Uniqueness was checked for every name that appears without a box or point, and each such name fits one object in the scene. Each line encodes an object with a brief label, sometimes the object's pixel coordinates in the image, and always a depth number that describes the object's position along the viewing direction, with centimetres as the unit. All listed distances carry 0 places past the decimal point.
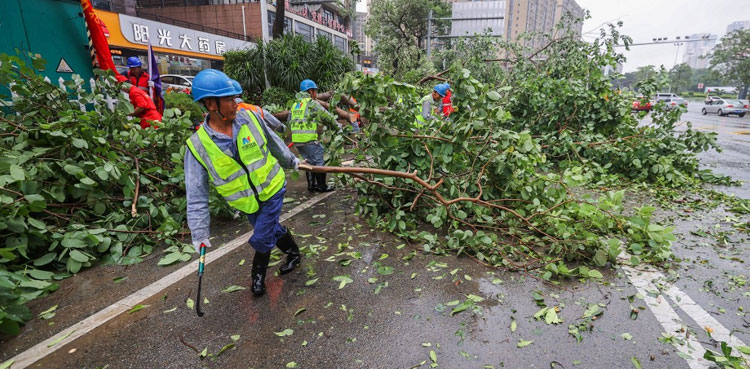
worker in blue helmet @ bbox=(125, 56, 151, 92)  680
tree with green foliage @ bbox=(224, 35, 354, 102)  1166
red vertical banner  681
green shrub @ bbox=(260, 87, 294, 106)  1130
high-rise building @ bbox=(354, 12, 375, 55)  11444
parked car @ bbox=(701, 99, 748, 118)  2481
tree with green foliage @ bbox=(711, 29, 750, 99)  4112
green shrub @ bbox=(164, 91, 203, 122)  873
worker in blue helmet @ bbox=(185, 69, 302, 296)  262
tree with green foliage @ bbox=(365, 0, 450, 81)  2384
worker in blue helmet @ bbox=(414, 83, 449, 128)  553
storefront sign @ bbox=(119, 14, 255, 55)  1761
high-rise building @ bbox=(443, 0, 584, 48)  9650
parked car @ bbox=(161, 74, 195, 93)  1539
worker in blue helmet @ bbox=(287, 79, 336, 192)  497
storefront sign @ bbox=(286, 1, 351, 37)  3816
